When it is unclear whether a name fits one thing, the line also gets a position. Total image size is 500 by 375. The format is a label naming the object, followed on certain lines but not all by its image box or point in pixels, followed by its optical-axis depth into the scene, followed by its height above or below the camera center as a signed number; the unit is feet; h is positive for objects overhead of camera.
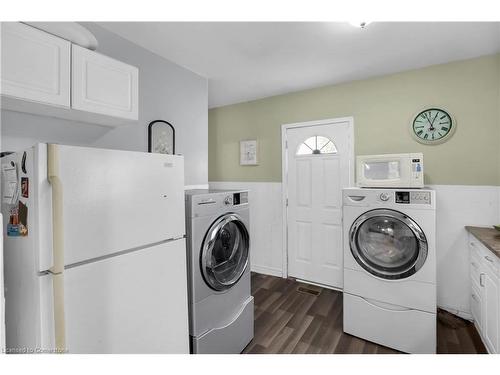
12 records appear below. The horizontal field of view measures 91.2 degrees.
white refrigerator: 3.06 -0.94
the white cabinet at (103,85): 4.48 +1.99
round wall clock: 7.75 +1.80
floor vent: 9.52 -4.27
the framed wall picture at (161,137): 7.00 +1.42
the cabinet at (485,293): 5.26 -2.74
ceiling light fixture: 5.54 +3.68
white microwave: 6.83 +0.34
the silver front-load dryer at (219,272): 5.24 -2.12
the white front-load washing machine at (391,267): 6.07 -2.26
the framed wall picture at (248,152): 11.40 +1.48
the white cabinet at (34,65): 3.70 +1.96
